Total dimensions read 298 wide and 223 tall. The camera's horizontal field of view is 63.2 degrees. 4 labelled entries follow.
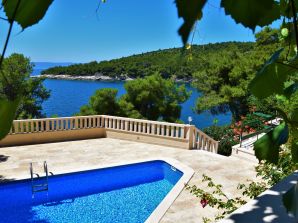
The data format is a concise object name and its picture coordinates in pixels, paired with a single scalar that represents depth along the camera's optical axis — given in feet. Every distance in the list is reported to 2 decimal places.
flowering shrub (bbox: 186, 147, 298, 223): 10.18
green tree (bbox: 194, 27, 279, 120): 58.71
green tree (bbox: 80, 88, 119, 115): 45.94
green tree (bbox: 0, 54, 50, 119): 48.33
